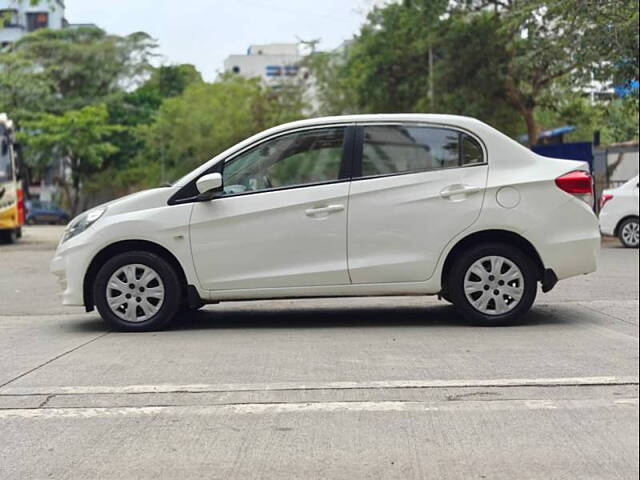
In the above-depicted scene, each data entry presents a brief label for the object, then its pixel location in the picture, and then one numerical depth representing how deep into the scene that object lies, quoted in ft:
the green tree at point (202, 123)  185.47
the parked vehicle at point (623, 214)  61.11
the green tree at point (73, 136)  165.89
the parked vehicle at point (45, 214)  158.20
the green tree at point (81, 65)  158.51
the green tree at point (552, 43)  56.51
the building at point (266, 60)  351.67
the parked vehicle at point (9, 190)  61.57
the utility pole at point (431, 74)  93.70
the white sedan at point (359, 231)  24.91
